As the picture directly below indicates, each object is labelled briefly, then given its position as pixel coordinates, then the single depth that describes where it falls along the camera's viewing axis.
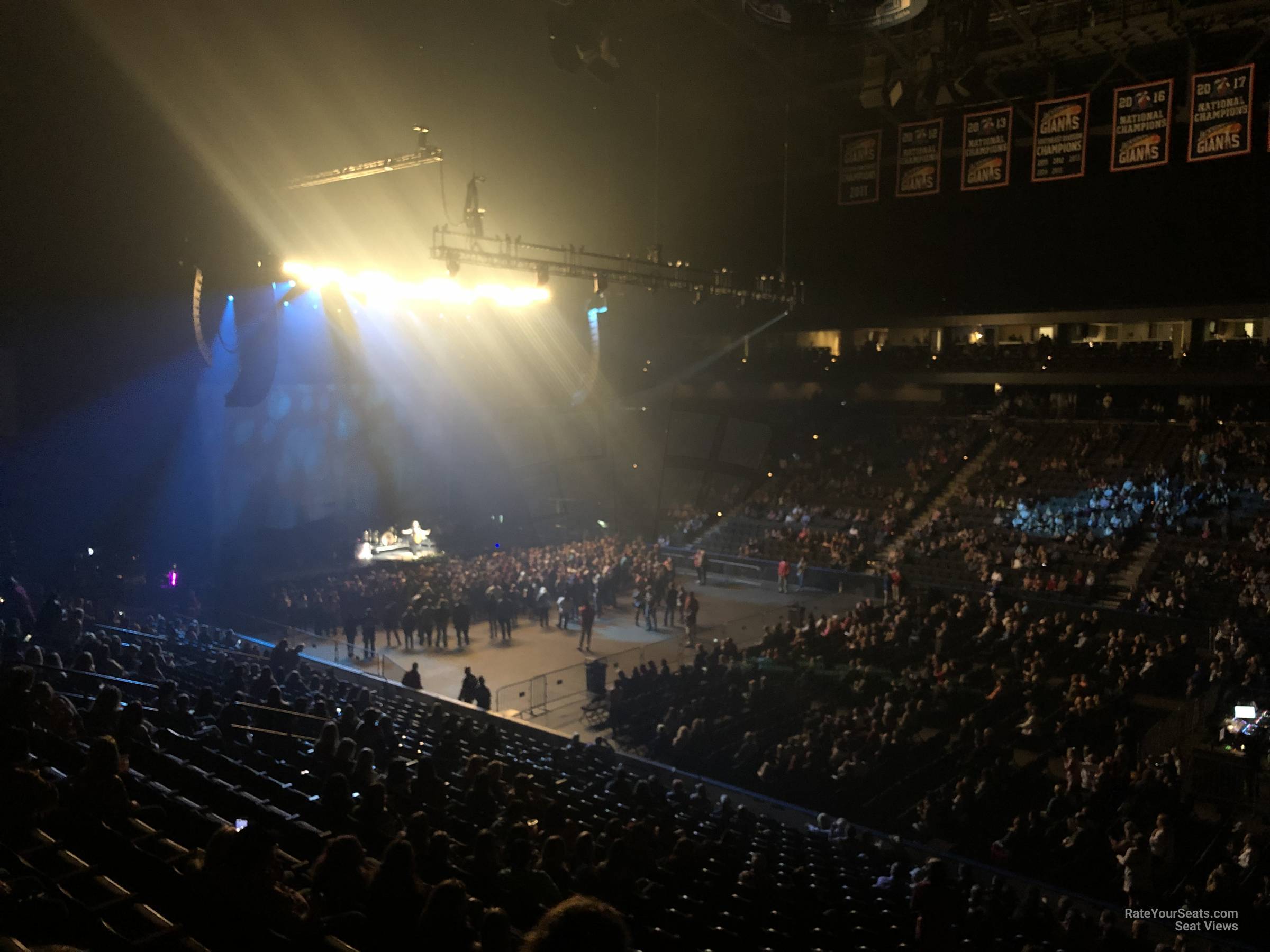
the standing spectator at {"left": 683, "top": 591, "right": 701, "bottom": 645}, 19.30
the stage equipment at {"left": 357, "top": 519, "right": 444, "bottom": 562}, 28.91
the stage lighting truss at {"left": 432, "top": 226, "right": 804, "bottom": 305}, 17.72
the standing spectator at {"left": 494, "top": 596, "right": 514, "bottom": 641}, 19.89
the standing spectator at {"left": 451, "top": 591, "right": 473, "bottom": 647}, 19.42
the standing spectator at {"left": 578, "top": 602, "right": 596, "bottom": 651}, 19.08
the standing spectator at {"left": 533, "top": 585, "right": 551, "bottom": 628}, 21.62
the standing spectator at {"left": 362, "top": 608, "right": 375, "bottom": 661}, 18.39
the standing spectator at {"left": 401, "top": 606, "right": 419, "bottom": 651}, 19.14
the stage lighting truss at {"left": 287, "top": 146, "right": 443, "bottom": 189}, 16.27
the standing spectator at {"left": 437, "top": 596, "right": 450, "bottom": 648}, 19.25
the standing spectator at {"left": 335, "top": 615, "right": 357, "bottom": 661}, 18.45
